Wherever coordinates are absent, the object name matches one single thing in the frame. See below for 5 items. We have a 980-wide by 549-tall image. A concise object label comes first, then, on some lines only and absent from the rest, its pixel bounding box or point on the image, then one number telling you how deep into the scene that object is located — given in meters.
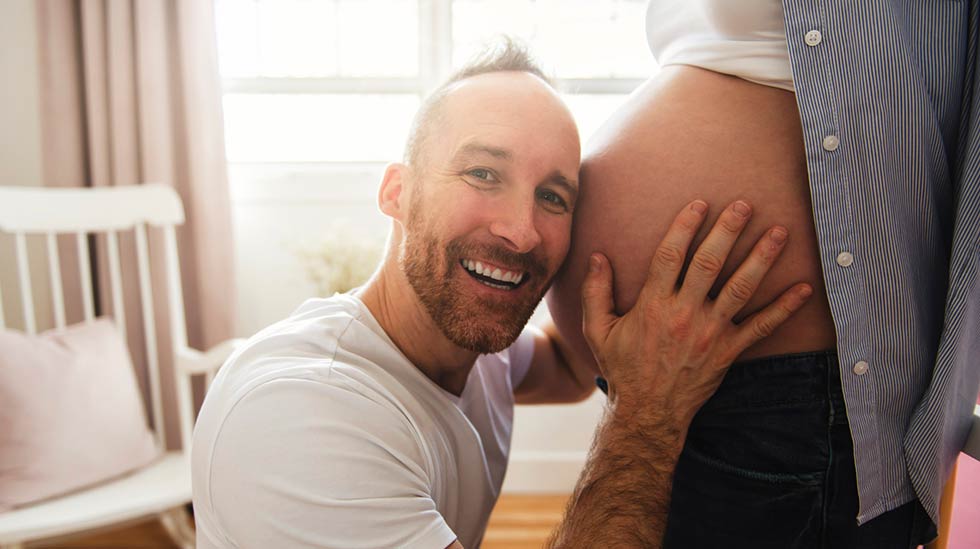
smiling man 0.76
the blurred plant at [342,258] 2.05
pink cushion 1.59
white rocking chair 1.58
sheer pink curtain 2.08
